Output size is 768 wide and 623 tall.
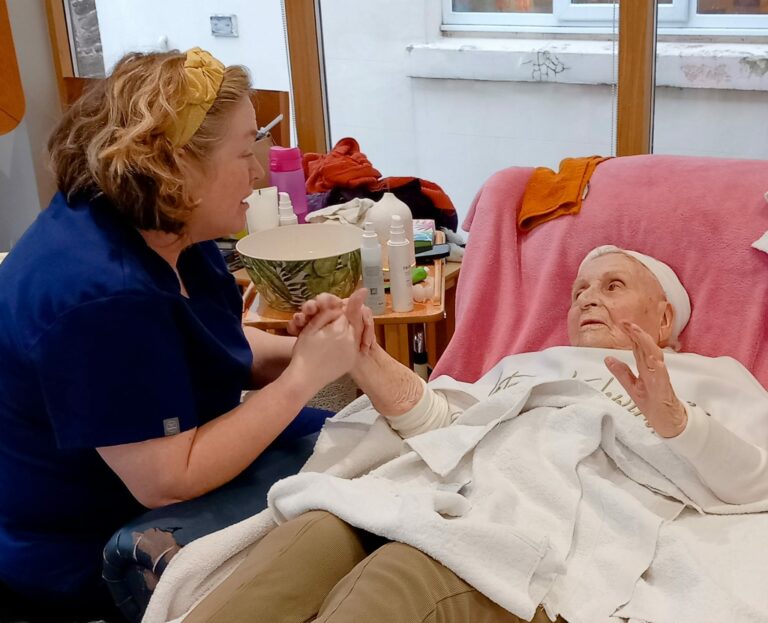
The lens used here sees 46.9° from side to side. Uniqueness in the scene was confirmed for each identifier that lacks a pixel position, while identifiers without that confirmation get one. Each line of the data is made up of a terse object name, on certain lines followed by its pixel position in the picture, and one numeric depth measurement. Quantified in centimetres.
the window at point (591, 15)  264
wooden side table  181
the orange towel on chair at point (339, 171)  251
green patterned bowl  174
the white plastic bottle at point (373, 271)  177
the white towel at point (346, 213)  214
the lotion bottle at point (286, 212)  215
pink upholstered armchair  167
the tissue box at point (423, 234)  212
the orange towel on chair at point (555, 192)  187
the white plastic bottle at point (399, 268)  179
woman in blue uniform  119
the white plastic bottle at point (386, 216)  194
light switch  343
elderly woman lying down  115
